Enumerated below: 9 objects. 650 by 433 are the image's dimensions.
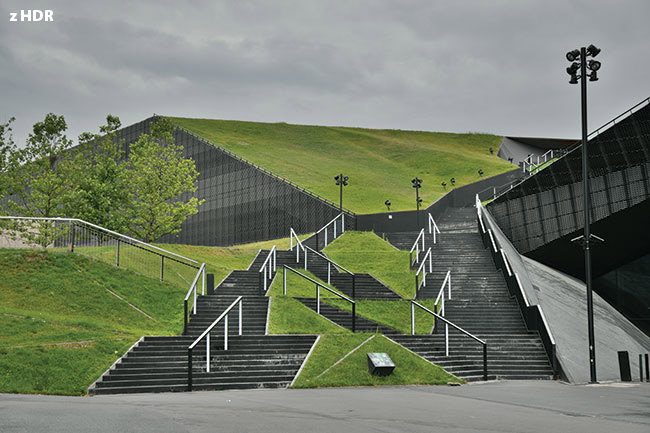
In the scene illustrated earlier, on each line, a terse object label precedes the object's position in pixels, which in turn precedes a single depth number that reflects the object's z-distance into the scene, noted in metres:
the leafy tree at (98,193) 36.72
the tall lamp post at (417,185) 40.25
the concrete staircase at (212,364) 13.38
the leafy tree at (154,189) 40.56
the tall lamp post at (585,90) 17.12
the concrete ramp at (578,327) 17.52
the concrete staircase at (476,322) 16.98
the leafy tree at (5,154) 36.39
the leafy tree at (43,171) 37.69
